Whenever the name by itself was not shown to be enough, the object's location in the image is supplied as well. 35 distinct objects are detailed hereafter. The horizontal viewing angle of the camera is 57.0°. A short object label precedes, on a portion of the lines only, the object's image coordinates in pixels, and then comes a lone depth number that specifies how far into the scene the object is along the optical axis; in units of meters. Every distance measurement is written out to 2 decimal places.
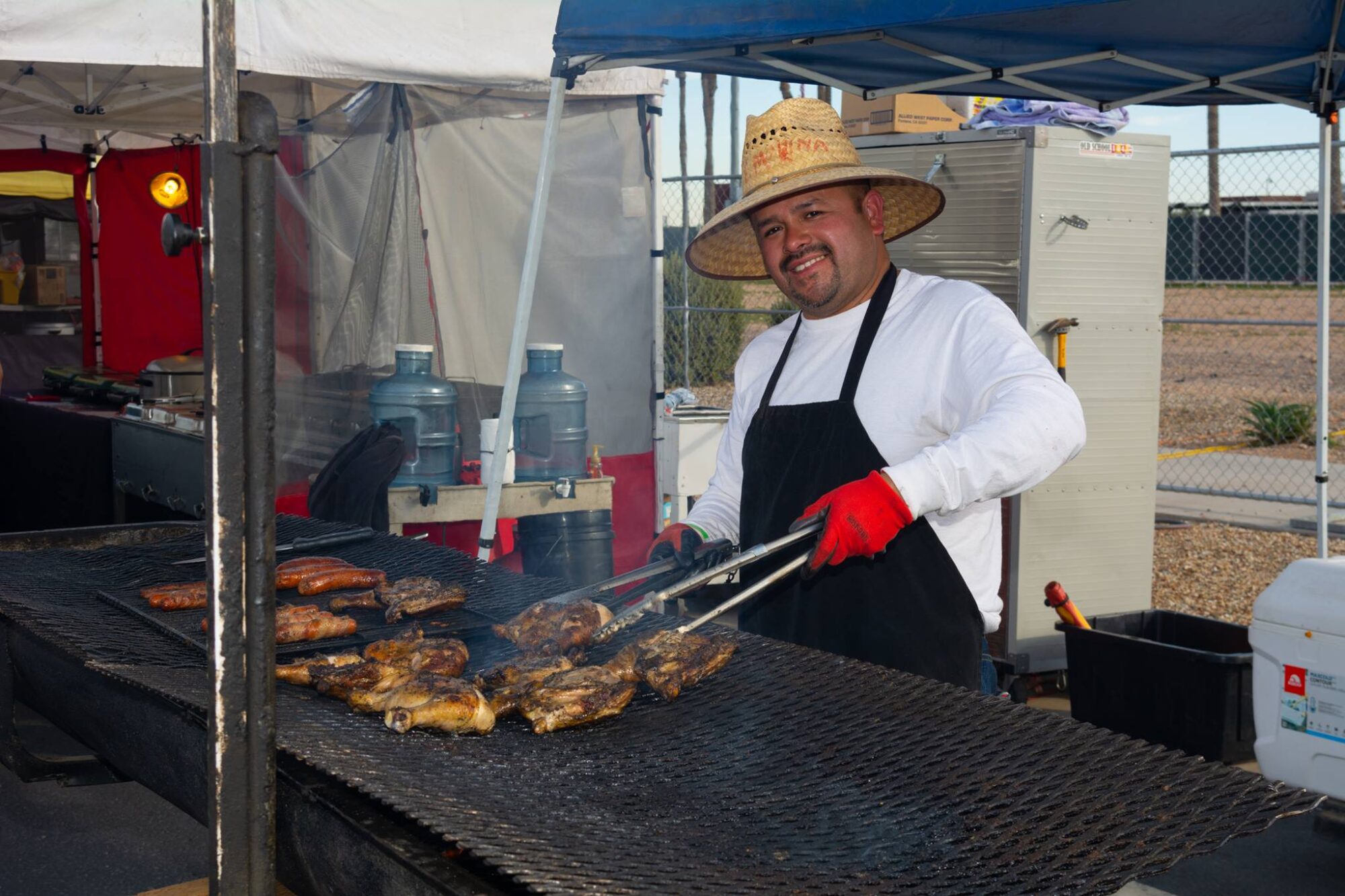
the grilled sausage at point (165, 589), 3.07
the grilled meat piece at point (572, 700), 2.21
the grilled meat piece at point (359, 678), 2.39
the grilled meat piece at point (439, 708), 2.17
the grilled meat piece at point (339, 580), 3.28
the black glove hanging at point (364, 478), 5.75
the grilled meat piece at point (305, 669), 2.51
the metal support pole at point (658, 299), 6.98
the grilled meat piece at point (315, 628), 2.83
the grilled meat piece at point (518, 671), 2.43
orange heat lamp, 10.57
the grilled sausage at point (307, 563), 3.37
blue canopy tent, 3.80
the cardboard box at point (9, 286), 11.59
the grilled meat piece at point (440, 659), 2.52
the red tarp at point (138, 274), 10.98
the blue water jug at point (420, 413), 6.10
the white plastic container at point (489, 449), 5.95
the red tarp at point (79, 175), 10.80
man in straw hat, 2.67
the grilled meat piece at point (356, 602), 3.16
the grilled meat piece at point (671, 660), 2.39
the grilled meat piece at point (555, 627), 2.62
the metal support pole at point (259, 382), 1.36
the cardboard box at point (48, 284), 11.82
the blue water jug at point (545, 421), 6.36
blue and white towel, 5.68
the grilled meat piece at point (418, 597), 3.02
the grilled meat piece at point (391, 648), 2.64
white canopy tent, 6.48
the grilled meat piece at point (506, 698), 2.31
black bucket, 6.30
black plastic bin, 4.74
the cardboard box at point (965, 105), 6.79
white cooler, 3.95
